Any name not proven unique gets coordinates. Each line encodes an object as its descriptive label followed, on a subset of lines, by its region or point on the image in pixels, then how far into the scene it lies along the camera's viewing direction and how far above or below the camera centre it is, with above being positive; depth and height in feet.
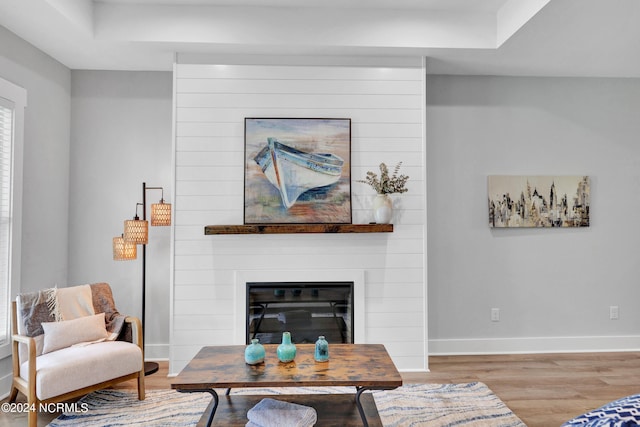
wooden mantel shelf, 11.10 -0.16
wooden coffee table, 6.87 -2.64
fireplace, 11.37 -2.08
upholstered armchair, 7.95 -2.72
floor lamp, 11.07 -0.44
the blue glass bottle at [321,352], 7.80 -2.45
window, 9.93 +0.59
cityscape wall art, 13.09 +0.71
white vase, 11.20 +0.37
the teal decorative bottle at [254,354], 7.61 -2.45
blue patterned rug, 8.39 -4.04
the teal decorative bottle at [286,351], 7.73 -2.41
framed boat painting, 11.41 +1.42
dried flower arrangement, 11.21 +1.11
